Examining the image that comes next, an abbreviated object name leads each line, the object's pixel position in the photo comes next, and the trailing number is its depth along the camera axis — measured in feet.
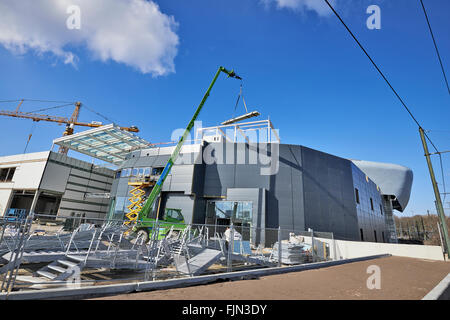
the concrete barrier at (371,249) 59.98
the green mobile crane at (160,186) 60.73
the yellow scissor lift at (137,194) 93.20
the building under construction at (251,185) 83.56
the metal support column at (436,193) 45.50
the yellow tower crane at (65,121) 192.72
